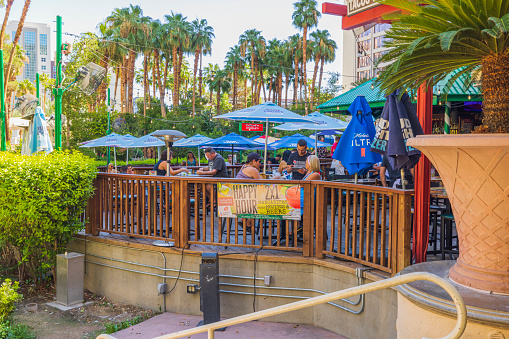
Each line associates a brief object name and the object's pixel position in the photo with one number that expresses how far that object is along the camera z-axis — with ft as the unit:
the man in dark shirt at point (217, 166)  29.14
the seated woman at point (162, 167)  33.20
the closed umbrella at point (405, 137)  16.40
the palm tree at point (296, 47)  171.22
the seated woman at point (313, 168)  21.33
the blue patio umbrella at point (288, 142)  57.77
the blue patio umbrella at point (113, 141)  53.98
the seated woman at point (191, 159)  49.43
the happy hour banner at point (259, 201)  20.35
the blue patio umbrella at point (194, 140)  63.26
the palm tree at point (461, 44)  9.54
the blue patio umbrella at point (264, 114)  27.45
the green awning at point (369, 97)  29.01
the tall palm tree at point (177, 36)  147.23
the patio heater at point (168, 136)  25.89
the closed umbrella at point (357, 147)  21.30
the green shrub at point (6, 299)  21.01
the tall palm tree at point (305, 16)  157.17
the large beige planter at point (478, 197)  9.62
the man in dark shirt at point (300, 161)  29.86
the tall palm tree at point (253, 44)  174.81
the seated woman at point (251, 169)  23.03
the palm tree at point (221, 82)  185.22
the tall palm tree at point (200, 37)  157.38
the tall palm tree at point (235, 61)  178.29
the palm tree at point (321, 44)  168.25
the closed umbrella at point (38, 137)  34.37
